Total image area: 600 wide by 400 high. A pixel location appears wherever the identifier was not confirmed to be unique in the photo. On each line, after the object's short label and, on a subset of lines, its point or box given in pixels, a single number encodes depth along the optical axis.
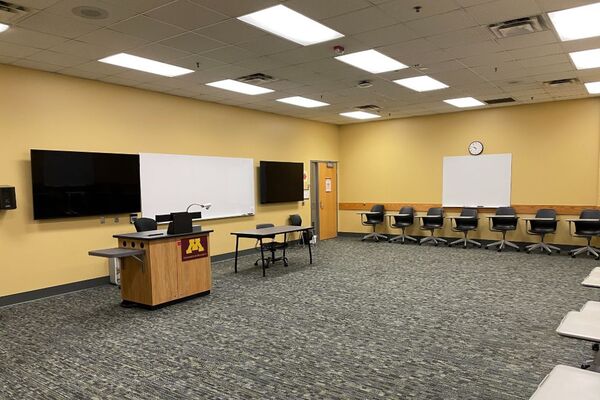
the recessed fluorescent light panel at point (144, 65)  5.20
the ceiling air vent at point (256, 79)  6.10
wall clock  9.30
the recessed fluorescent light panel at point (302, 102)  7.79
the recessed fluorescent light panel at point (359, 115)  9.52
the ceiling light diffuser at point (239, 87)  6.50
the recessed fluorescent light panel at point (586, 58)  5.31
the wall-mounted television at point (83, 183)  5.47
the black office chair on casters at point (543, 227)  8.07
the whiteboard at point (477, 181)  9.04
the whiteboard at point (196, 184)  6.83
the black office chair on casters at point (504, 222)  8.47
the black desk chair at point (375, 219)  10.37
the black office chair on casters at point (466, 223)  8.94
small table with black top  6.55
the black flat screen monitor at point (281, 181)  8.98
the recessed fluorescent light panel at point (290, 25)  3.94
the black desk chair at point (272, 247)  7.26
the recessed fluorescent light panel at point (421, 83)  6.55
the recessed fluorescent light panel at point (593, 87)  6.96
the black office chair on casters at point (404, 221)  9.88
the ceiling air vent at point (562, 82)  6.67
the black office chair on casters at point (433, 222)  9.45
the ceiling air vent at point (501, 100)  8.15
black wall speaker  5.02
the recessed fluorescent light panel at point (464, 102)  8.18
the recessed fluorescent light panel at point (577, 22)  4.01
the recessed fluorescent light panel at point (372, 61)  5.25
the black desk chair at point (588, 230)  7.52
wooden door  10.97
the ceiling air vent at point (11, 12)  3.58
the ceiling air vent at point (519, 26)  4.17
